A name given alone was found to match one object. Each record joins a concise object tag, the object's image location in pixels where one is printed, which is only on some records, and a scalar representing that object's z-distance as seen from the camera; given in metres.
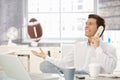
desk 2.12
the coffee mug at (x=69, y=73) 2.03
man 2.95
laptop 1.81
